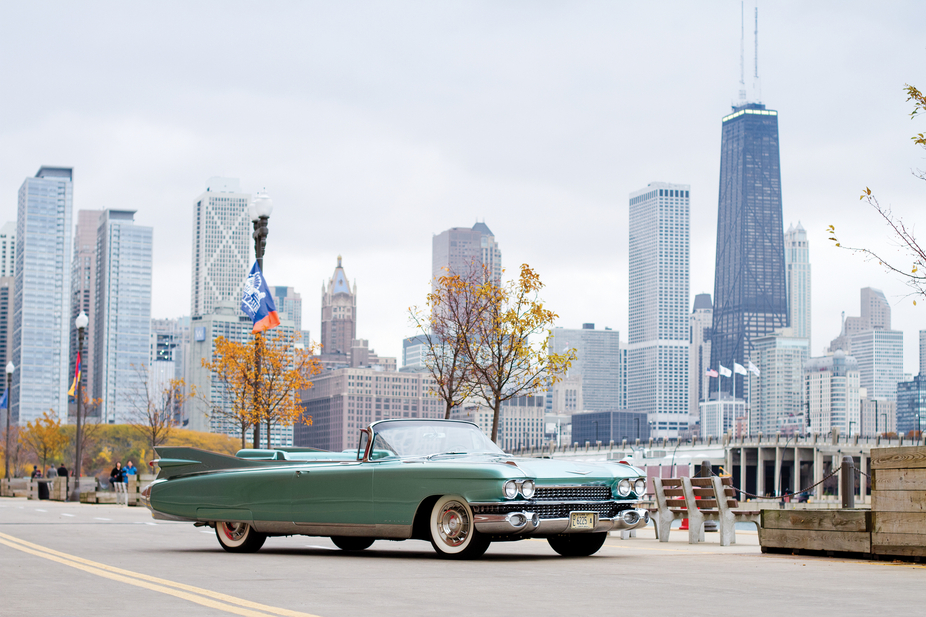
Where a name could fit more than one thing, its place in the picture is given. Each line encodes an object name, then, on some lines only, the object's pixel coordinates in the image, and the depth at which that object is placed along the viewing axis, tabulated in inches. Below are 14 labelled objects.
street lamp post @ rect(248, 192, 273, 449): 956.6
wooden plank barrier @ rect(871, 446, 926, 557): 422.9
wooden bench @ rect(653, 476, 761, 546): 558.6
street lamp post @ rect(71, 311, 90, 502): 1519.4
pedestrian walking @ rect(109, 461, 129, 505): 1437.5
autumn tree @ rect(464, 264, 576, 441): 1262.3
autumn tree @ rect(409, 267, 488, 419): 1320.1
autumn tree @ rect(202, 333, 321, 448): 1539.1
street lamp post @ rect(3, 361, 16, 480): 1862.7
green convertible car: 411.8
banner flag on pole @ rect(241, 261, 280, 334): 1026.7
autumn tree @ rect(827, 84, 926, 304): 537.4
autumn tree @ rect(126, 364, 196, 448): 2380.7
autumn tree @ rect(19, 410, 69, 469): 3080.7
